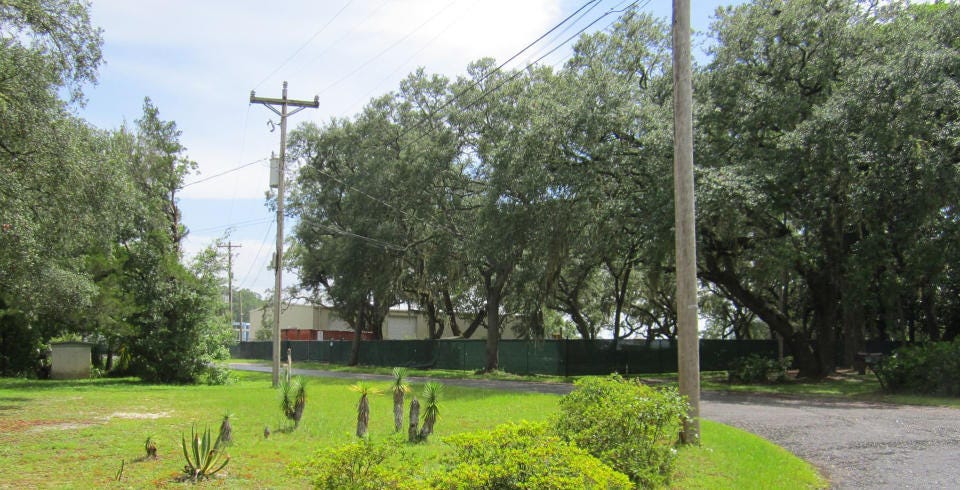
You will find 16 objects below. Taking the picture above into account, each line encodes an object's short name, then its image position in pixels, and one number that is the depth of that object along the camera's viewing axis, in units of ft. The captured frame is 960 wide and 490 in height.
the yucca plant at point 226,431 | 31.86
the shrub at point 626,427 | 23.36
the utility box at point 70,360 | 87.51
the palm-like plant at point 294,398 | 39.19
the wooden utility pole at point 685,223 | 30.94
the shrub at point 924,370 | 58.95
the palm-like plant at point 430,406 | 34.09
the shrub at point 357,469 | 15.48
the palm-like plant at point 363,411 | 33.81
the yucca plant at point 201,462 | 25.81
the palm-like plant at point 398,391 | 35.63
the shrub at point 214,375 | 83.44
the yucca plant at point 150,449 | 29.25
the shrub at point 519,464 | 15.37
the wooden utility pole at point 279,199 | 70.28
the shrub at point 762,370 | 80.12
